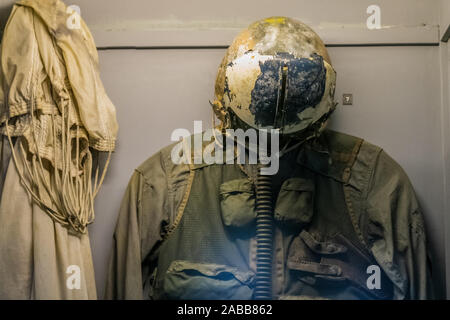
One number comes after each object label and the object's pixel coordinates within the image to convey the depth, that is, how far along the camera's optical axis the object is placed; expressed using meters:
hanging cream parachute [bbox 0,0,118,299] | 2.16
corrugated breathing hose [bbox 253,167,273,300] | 2.26
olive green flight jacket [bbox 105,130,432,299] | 2.28
